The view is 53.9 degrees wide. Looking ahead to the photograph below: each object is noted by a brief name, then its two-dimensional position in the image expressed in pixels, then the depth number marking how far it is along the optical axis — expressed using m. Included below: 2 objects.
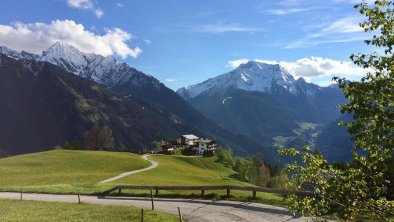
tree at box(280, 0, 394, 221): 10.31
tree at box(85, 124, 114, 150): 192.50
